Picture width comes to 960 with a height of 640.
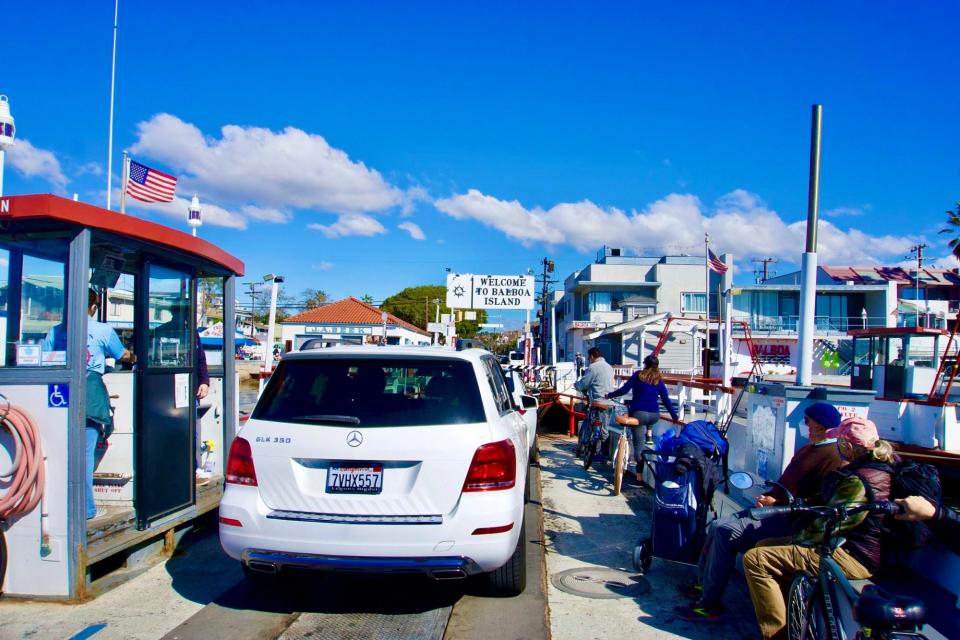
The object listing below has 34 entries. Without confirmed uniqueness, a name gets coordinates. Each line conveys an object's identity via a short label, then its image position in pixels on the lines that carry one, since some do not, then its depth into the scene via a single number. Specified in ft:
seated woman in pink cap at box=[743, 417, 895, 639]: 11.51
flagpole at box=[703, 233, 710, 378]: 58.80
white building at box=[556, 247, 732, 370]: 157.48
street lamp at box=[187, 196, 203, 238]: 35.01
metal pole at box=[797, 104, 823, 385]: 22.61
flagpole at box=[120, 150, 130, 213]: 30.83
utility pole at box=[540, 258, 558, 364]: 161.58
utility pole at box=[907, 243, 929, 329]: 177.53
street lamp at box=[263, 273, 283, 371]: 37.84
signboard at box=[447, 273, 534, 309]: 54.29
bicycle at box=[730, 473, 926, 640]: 8.94
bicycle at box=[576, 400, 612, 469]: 32.12
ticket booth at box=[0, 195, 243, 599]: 14.88
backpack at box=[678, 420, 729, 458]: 19.34
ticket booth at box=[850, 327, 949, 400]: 55.36
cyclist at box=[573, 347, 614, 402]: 33.91
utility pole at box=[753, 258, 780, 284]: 258.45
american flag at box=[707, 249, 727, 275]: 78.99
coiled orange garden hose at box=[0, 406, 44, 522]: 14.43
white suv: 13.43
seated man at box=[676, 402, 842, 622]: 14.23
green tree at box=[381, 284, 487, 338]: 286.25
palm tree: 110.83
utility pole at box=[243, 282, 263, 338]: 221.87
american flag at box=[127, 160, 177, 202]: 35.09
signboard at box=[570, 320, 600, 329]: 164.45
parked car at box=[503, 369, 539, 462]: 23.04
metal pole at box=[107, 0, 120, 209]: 33.10
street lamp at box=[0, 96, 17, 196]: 21.81
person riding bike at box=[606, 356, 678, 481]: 28.14
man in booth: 17.12
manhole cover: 16.74
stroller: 17.16
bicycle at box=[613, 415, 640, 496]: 26.76
